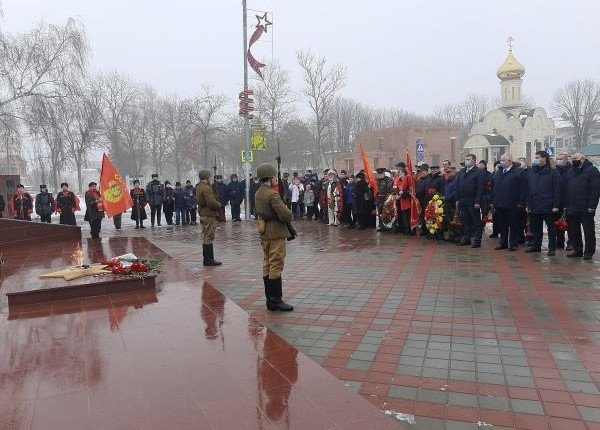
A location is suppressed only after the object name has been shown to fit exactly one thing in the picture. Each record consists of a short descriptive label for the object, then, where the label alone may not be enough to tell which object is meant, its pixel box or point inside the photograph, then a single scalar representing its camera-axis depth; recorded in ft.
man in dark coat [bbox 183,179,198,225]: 58.49
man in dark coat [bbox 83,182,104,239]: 44.98
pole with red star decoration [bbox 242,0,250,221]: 62.34
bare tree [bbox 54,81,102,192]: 68.18
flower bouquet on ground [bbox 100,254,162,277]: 22.59
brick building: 191.62
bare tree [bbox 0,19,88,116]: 65.82
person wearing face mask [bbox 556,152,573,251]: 29.14
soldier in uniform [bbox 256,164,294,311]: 18.98
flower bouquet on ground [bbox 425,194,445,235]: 36.81
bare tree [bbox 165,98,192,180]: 147.45
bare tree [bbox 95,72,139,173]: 151.84
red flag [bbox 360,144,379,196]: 44.88
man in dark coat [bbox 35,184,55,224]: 51.62
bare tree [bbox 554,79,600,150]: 194.49
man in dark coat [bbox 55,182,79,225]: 49.78
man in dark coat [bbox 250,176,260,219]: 62.77
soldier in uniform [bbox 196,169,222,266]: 28.99
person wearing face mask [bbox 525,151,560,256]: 29.35
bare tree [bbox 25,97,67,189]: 66.39
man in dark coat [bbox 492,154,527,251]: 31.24
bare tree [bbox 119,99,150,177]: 159.12
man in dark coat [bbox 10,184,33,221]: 51.83
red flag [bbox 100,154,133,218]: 40.75
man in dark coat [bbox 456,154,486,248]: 33.06
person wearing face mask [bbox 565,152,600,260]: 27.71
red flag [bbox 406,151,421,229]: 39.50
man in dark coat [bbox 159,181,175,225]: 58.44
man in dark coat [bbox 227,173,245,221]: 63.62
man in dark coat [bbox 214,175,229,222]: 61.26
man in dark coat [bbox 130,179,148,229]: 56.75
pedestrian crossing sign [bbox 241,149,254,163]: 63.26
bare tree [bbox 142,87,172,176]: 166.74
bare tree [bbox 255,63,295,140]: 127.24
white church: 171.83
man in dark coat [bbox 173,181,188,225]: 58.08
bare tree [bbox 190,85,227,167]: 125.83
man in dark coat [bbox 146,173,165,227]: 57.26
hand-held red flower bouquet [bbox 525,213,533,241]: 32.56
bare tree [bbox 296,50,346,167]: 120.57
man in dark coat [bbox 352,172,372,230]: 46.26
